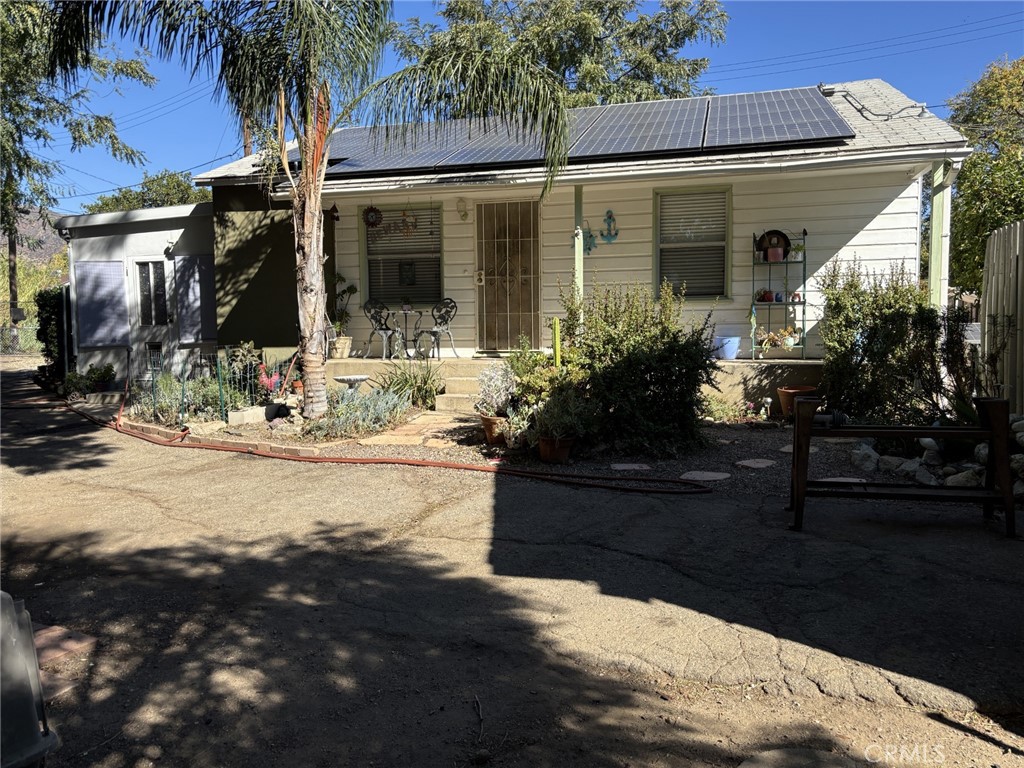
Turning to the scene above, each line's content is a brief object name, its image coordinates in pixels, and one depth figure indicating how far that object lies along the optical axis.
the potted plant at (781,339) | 10.28
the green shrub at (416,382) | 10.32
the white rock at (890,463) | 6.75
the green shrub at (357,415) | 8.80
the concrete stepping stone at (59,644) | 3.61
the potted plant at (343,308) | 12.40
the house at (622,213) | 9.99
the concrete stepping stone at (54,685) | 3.26
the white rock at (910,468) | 6.52
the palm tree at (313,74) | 8.59
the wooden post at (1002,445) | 4.86
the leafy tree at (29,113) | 12.09
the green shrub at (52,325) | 15.30
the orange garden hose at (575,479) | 6.43
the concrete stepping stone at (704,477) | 6.71
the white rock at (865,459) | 6.88
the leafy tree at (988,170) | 16.06
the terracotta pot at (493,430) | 7.76
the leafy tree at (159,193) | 32.44
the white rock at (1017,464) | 5.82
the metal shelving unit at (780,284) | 10.56
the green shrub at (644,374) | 7.53
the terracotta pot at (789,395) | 9.19
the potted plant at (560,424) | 7.24
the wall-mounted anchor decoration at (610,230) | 11.45
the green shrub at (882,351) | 7.72
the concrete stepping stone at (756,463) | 7.09
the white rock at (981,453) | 6.20
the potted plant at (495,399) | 7.86
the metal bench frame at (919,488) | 4.89
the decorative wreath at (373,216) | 12.46
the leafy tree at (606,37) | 23.23
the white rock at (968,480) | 5.97
